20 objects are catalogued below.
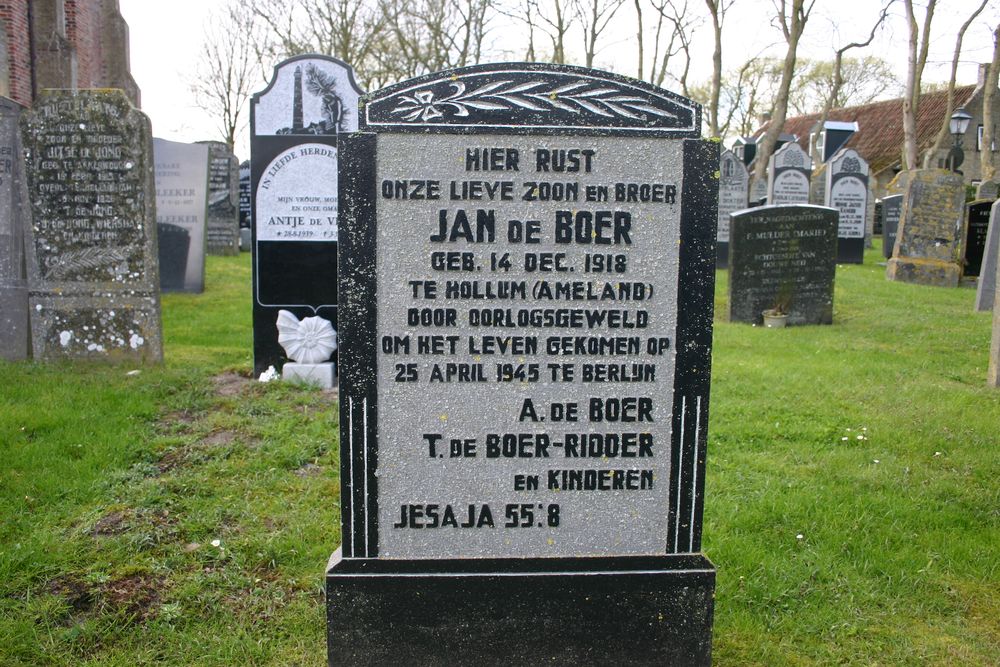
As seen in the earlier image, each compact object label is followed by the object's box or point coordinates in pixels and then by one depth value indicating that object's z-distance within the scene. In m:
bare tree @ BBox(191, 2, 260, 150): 40.07
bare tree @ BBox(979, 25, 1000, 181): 24.52
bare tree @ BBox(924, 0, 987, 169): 28.05
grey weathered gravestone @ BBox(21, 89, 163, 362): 6.87
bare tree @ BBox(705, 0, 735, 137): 25.58
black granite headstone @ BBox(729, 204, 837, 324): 10.35
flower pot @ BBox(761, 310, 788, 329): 10.38
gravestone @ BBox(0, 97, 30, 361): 7.11
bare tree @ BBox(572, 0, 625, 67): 32.38
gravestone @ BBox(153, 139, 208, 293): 12.27
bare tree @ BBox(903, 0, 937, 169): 24.67
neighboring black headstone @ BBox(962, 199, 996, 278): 15.09
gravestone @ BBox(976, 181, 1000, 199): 18.22
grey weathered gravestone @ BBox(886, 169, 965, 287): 15.04
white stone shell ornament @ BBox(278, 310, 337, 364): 6.85
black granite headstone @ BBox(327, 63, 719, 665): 2.67
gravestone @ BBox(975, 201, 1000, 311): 10.63
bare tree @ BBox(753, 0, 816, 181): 22.88
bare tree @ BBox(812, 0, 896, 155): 26.44
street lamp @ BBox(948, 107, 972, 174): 23.27
